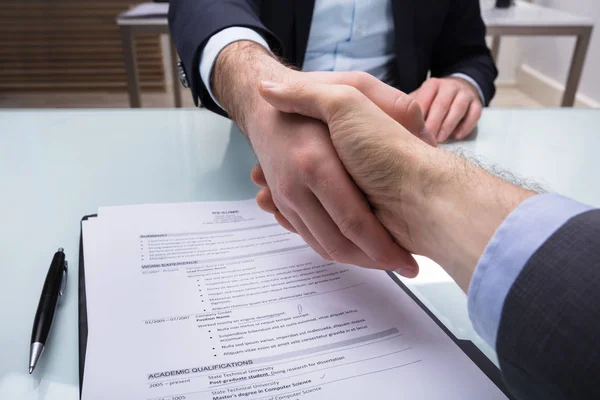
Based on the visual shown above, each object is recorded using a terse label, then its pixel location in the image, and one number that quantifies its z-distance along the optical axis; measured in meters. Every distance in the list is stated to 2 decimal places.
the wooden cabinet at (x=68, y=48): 3.20
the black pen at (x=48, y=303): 0.38
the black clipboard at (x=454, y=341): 0.37
